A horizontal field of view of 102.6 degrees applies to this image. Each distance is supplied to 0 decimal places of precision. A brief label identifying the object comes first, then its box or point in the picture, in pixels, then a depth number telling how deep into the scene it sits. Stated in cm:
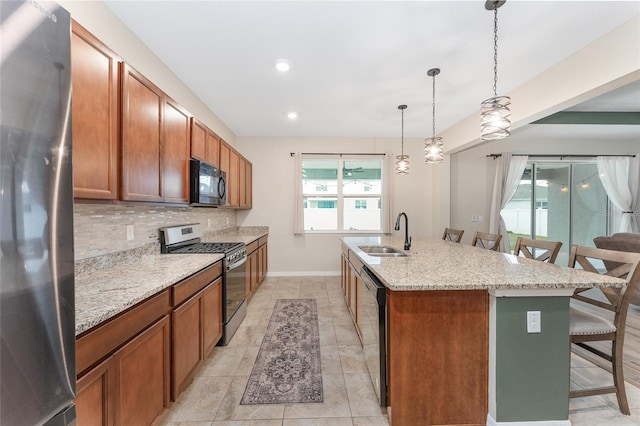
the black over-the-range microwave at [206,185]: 245
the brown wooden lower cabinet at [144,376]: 121
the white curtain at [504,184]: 497
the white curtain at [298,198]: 493
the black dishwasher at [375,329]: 162
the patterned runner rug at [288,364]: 185
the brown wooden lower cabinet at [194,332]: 166
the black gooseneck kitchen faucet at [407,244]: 271
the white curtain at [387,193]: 495
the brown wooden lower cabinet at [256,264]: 349
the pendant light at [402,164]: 361
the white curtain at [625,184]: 504
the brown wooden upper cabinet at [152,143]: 161
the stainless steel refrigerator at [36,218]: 59
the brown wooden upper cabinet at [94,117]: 126
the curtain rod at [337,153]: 499
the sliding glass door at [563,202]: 526
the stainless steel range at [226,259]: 249
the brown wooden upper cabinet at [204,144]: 255
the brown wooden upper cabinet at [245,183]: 423
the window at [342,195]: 514
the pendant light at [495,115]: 187
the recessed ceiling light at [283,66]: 253
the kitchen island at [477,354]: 149
